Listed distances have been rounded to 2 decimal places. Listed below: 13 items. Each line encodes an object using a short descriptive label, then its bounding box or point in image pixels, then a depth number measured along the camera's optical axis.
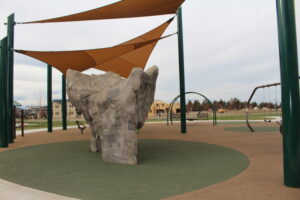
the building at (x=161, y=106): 45.25
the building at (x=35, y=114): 34.78
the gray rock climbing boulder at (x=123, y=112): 4.54
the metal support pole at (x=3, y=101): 7.14
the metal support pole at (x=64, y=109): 13.38
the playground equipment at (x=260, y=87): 9.20
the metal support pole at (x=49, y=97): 12.28
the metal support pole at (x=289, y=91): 2.88
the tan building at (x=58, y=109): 50.19
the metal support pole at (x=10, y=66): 7.84
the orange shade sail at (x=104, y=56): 7.96
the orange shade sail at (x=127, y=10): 6.18
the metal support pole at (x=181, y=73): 10.22
